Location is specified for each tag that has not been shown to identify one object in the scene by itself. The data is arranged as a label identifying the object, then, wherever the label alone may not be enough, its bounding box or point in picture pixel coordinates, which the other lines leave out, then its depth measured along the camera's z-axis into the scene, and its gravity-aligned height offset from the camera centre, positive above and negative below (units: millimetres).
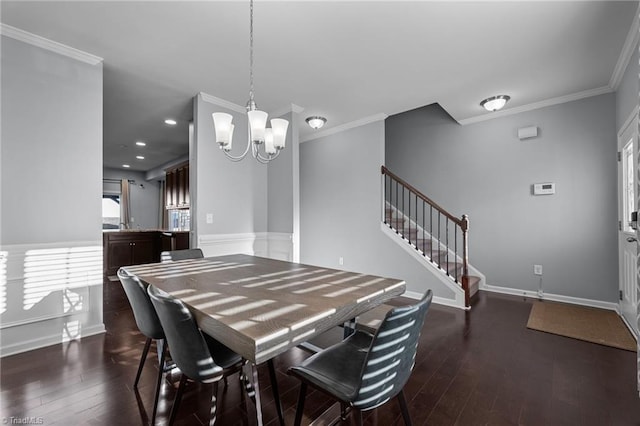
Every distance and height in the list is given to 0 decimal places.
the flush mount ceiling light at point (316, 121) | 4430 +1482
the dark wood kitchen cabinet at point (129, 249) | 5500 -671
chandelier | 2021 +629
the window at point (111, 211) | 8625 +149
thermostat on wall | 3830 +344
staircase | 3748 -272
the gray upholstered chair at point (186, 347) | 1179 -586
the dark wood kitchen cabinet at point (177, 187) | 6273 +671
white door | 2732 -61
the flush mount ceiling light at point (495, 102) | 3664 +1466
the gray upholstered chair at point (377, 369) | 1020 -661
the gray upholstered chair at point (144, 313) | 1553 -567
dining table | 1030 -415
